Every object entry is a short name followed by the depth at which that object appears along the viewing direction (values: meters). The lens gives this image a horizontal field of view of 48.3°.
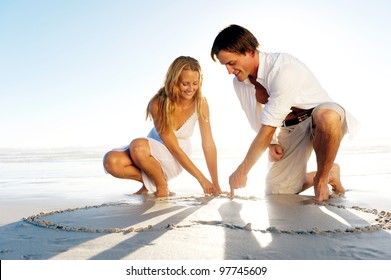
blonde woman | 3.95
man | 3.31
